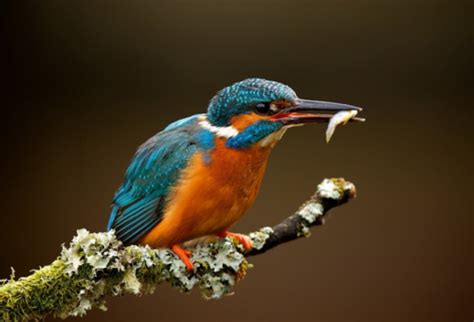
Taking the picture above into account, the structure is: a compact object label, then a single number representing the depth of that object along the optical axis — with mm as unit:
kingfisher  3603
